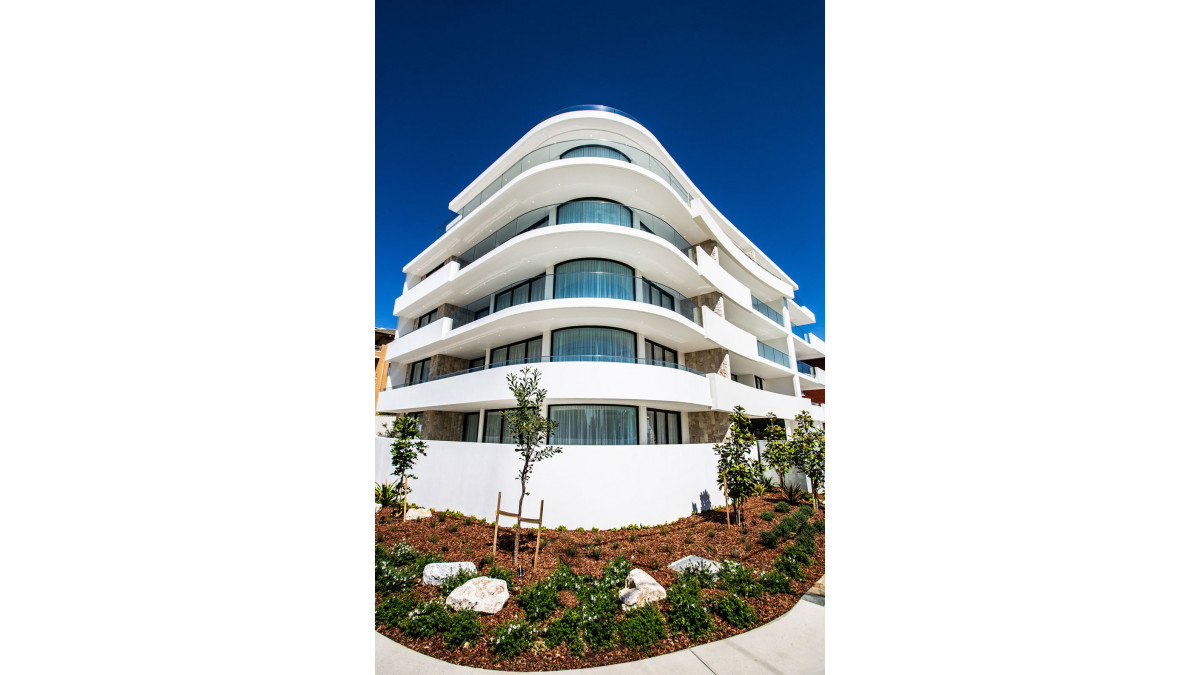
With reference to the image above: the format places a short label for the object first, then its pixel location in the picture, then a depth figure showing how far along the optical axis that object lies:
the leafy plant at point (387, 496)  14.40
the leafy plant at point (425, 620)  5.52
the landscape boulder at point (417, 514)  12.78
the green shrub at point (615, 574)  6.99
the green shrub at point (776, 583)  7.01
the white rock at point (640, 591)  6.33
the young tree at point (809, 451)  15.02
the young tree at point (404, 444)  13.84
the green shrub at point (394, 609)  5.80
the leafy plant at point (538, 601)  6.11
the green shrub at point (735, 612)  5.85
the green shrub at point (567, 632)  5.34
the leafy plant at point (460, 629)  5.33
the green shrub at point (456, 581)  6.98
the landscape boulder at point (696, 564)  7.74
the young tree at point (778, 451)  16.16
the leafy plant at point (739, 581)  6.80
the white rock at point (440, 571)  7.40
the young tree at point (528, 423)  9.47
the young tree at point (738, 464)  12.50
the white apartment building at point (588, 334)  12.21
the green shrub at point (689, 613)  5.67
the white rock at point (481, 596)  6.30
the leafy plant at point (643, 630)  5.34
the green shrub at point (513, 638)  5.11
